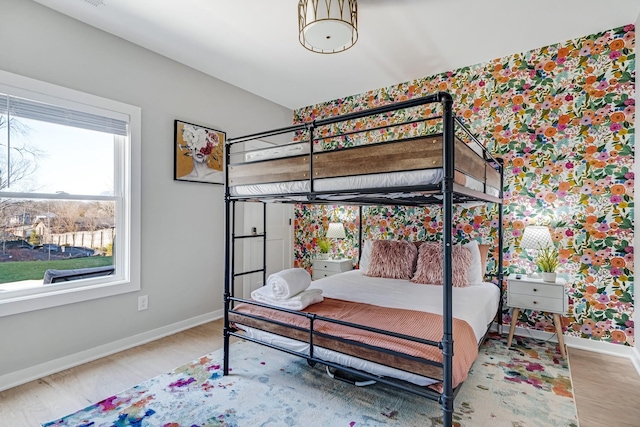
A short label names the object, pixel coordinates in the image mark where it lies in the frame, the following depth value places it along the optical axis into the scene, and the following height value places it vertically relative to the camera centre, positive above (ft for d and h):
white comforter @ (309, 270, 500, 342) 7.25 -2.07
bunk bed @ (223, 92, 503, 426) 5.01 -0.06
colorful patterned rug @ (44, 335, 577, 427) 6.11 -3.81
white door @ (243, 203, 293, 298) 13.82 -1.26
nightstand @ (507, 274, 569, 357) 8.89 -2.31
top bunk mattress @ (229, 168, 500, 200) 5.19 +0.57
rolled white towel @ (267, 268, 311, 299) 7.25 -1.57
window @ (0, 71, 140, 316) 7.63 +0.45
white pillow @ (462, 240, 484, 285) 9.82 -1.64
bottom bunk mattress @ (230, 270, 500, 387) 5.34 -2.16
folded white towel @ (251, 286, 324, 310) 7.05 -1.90
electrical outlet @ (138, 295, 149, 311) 9.85 -2.67
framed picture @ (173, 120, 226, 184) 10.94 +2.11
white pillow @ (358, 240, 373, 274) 11.55 -1.51
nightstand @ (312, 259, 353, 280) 13.24 -2.16
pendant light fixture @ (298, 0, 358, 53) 7.22 +4.30
